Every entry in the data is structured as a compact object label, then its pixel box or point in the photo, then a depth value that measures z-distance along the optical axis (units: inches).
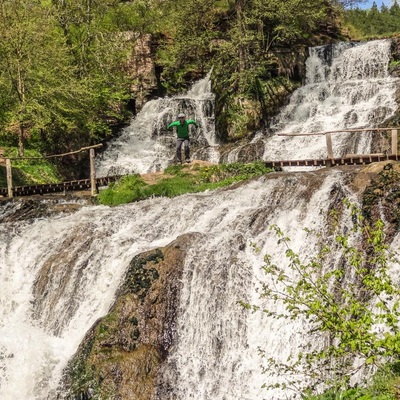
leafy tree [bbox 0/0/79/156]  909.2
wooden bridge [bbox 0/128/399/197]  632.9
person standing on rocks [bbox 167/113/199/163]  770.8
